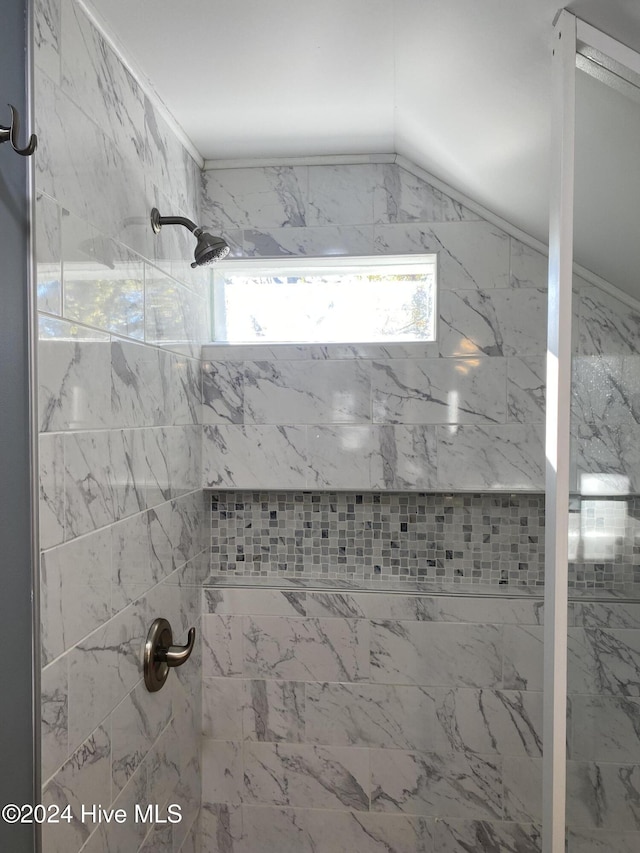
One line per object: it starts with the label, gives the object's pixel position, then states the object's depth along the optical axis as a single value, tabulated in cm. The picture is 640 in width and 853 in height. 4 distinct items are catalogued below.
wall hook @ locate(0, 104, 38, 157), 93
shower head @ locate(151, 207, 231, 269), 162
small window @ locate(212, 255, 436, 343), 224
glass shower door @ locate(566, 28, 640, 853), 106
